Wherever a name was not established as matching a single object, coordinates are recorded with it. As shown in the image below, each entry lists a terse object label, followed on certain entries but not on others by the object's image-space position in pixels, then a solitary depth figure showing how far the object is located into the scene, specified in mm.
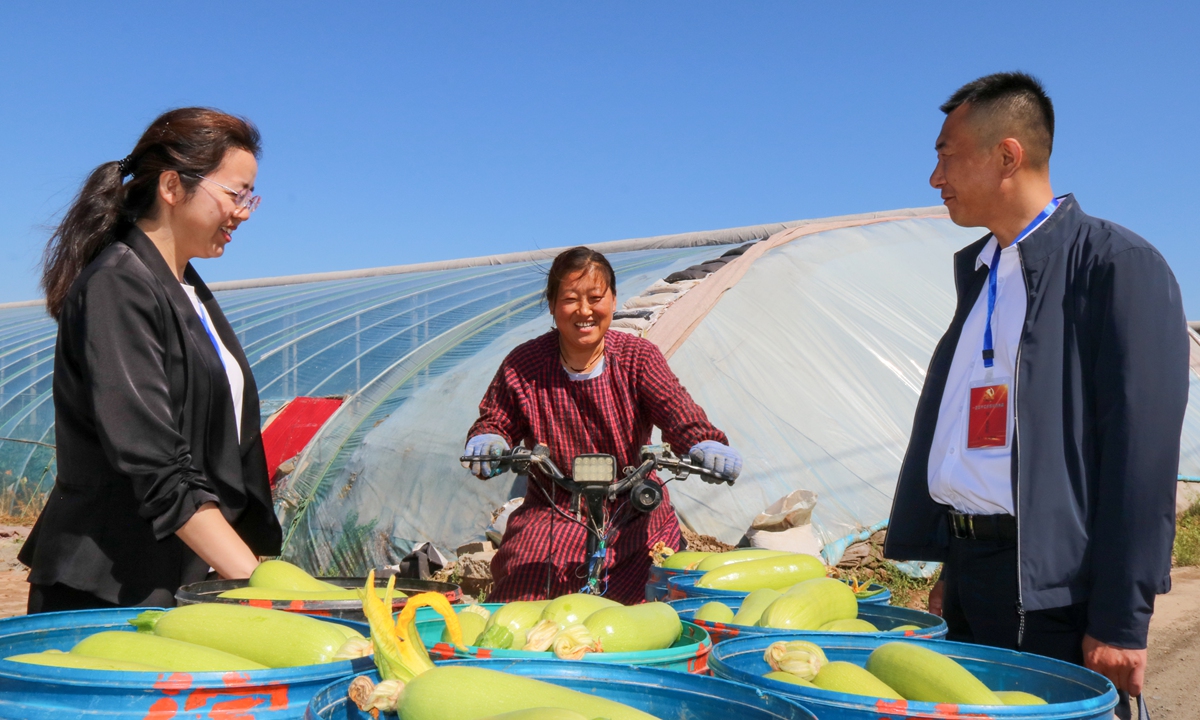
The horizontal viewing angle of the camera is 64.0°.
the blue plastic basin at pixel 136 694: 1103
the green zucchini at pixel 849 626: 1750
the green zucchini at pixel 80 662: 1201
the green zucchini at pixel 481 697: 1049
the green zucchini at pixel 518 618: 1484
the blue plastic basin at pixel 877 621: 1622
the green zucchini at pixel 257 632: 1299
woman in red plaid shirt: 3338
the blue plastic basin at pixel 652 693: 1085
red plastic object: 8633
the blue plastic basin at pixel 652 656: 1279
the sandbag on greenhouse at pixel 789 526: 6703
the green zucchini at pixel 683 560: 2639
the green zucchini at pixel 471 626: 1540
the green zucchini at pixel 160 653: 1271
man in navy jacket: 2068
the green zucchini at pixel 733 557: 2365
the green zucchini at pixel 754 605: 1819
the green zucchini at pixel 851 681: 1330
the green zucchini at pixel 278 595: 1551
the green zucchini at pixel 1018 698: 1362
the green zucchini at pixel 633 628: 1430
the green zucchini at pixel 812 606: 1709
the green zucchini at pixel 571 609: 1520
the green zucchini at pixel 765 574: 2211
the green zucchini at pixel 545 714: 919
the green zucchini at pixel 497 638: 1403
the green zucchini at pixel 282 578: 1763
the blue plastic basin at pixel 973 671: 1182
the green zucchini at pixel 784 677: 1316
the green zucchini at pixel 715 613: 1841
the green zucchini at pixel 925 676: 1311
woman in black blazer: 2082
